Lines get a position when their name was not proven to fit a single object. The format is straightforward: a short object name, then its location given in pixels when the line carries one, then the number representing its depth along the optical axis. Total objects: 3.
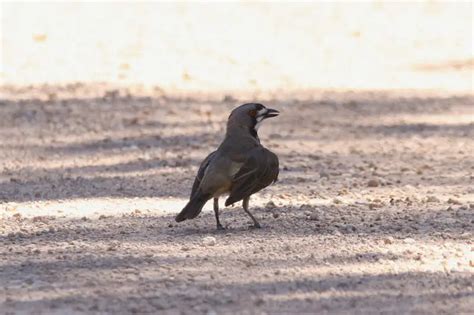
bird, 17.55
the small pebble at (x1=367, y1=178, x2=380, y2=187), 22.00
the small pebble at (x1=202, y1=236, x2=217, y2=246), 16.98
